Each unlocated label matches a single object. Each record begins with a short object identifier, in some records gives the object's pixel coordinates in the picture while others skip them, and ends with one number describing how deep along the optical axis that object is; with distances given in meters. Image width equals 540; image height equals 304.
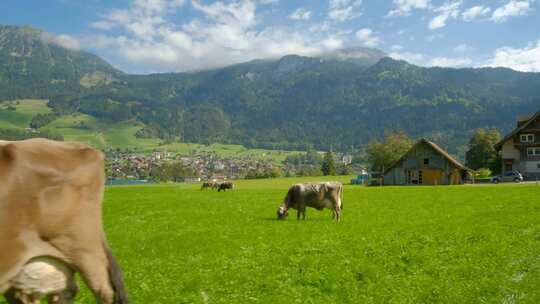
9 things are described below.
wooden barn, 76.44
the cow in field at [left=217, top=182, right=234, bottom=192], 64.62
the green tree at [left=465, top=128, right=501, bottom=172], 99.50
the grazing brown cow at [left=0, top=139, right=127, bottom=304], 4.87
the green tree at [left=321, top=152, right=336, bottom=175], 142.00
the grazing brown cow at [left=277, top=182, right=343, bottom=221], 24.81
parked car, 68.94
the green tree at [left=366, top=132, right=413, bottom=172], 110.00
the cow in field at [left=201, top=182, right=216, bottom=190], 72.86
